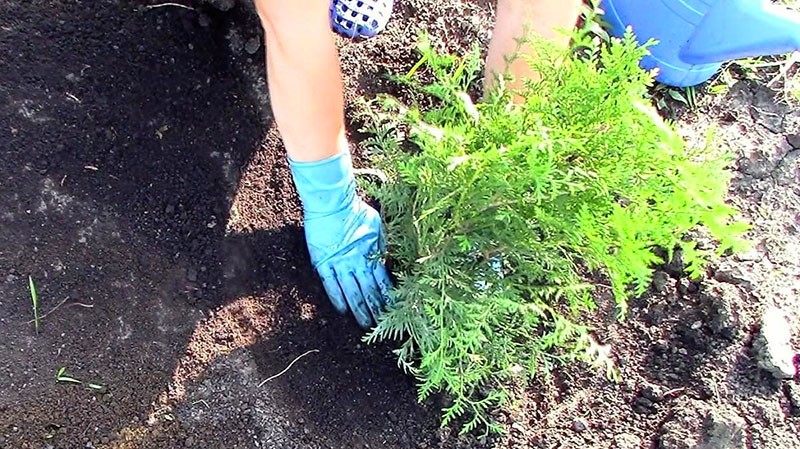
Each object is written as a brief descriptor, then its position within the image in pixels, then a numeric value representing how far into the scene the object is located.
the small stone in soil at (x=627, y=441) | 1.64
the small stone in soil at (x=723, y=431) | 1.62
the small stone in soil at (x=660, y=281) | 1.76
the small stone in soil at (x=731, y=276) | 1.77
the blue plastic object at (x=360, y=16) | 1.80
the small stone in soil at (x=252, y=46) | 1.79
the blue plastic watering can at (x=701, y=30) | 1.80
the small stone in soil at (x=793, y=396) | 1.70
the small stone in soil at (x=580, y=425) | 1.64
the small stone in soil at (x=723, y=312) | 1.71
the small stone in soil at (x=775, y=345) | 1.70
